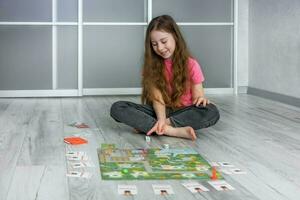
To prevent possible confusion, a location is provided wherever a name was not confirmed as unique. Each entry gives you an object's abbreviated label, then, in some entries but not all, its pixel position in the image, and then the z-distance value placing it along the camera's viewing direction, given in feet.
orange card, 9.11
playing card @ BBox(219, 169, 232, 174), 7.02
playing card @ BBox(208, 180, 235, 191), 6.24
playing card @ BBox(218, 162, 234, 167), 7.43
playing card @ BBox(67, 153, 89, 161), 7.84
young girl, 9.78
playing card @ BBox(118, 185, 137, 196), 6.00
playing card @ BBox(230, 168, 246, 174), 7.02
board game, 6.78
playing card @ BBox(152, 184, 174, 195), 6.07
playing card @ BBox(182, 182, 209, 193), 6.14
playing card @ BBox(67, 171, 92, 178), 6.77
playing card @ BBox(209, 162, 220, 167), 7.43
